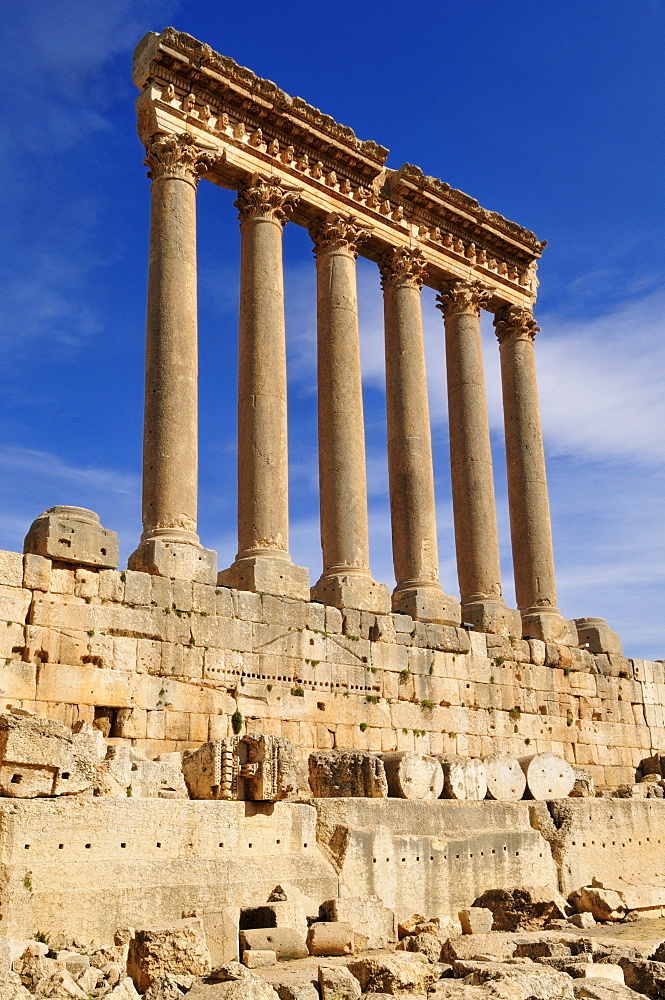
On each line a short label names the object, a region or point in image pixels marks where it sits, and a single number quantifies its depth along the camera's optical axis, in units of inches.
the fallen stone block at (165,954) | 334.0
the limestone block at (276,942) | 395.5
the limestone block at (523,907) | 502.0
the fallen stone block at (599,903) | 553.3
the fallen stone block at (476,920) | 476.4
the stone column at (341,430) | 773.9
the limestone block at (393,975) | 340.2
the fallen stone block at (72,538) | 587.2
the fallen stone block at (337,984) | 325.4
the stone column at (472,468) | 887.7
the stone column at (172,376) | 669.3
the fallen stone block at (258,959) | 381.4
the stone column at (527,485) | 940.6
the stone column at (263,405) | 719.7
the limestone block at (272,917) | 414.9
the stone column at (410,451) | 829.8
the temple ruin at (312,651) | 418.9
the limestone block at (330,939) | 406.9
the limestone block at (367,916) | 441.7
